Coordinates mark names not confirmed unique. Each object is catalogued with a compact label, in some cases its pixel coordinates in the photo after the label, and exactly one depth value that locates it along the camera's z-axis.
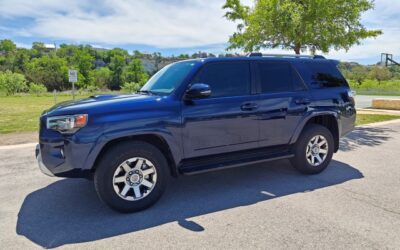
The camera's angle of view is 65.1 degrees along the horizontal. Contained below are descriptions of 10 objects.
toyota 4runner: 3.49
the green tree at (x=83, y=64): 101.69
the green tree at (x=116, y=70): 105.40
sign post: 14.04
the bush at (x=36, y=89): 55.19
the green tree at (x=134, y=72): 106.31
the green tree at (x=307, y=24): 9.34
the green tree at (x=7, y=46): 127.00
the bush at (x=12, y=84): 48.93
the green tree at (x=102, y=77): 102.19
